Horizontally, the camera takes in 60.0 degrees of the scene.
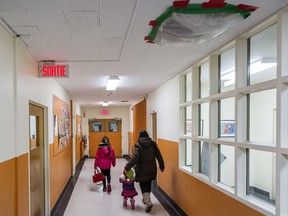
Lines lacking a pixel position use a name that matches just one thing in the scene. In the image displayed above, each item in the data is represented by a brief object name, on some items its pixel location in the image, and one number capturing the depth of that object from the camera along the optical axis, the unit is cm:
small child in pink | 515
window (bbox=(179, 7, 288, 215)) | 208
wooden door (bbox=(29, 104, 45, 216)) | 349
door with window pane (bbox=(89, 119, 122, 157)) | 1332
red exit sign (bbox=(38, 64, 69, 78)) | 359
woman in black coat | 491
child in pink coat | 642
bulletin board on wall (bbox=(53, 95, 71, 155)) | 506
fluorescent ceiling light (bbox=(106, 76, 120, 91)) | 501
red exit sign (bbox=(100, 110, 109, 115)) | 1326
